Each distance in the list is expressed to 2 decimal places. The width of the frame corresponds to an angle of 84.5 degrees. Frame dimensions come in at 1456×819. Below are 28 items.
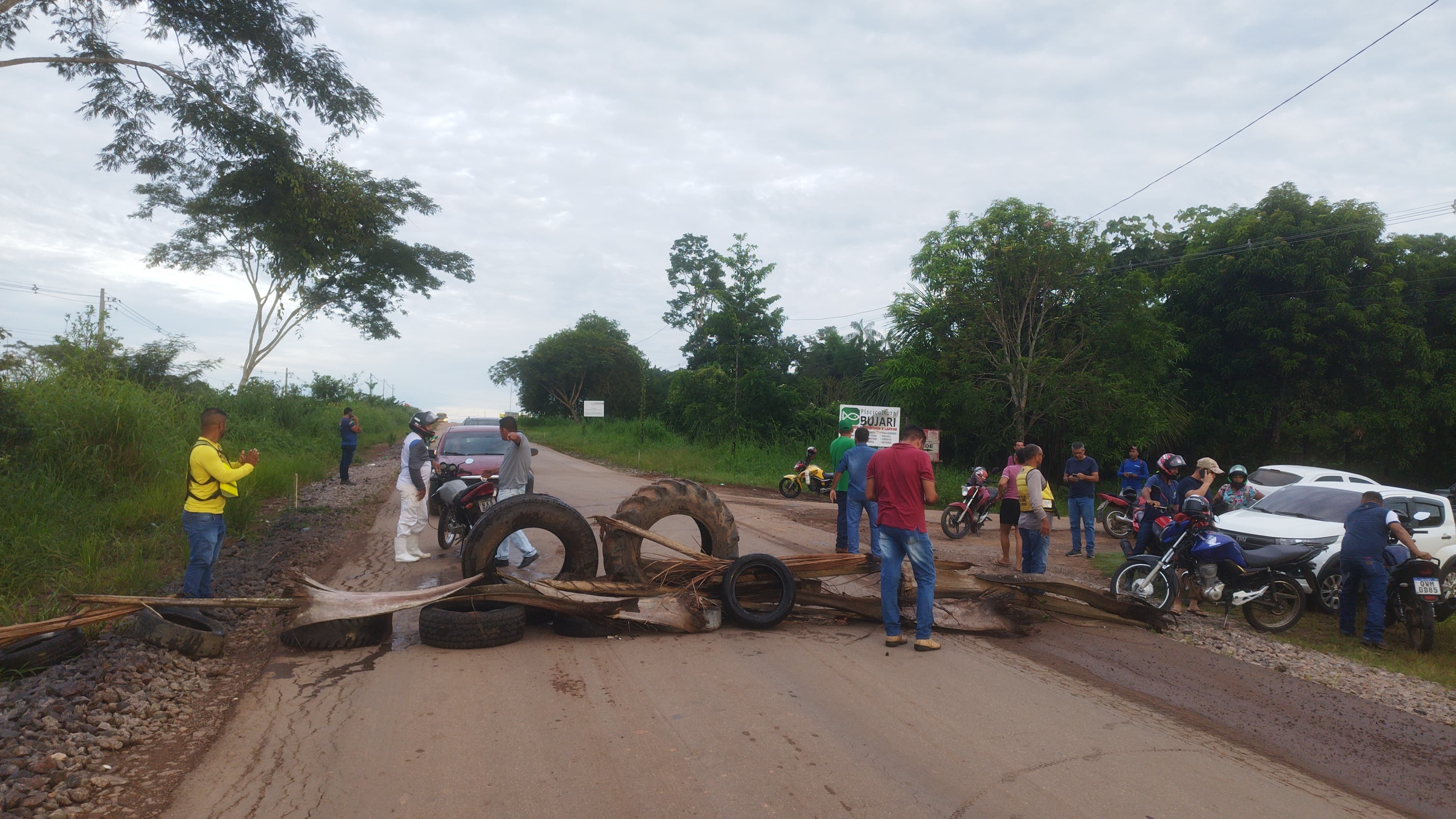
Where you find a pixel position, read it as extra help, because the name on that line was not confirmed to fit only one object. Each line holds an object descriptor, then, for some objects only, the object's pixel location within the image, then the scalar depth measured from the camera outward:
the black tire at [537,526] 7.21
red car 13.74
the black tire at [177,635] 5.61
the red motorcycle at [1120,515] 15.27
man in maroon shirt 6.71
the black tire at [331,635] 6.10
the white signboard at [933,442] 22.23
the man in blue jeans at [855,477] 9.43
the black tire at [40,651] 5.06
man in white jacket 9.83
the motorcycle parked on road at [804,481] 21.08
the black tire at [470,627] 6.18
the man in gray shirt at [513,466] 9.66
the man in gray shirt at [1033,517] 9.91
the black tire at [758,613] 7.01
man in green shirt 10.04
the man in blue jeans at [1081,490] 12.41
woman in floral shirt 13.45
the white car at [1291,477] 16.78
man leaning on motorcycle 8.45
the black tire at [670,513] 7.46
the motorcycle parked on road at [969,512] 15.15
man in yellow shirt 6.88
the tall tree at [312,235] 12.99
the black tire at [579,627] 6.67
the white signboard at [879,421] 23.17
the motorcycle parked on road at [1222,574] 8.66
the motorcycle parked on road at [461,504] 10.28
